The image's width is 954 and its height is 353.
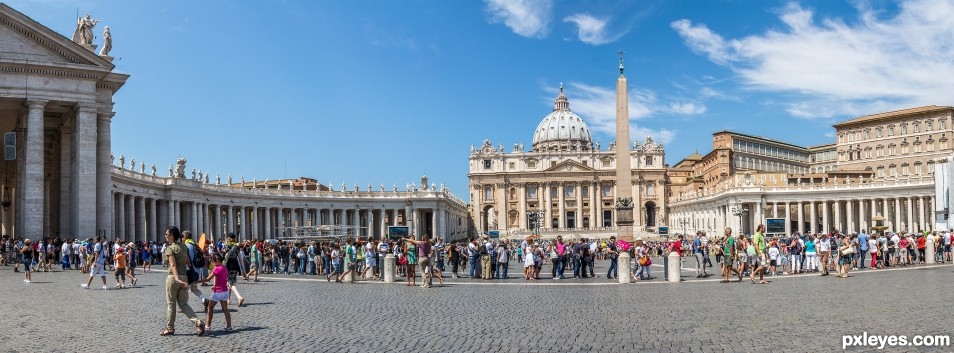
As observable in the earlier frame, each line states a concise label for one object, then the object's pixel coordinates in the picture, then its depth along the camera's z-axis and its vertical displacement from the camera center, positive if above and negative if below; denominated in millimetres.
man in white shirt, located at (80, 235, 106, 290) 18312 -1024
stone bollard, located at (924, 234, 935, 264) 27891 -1653
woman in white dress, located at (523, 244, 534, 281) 22969 -1512
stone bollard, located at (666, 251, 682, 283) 21219 -1681
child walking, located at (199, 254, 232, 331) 11281 -1100
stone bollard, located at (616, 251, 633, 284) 21188 -1659
